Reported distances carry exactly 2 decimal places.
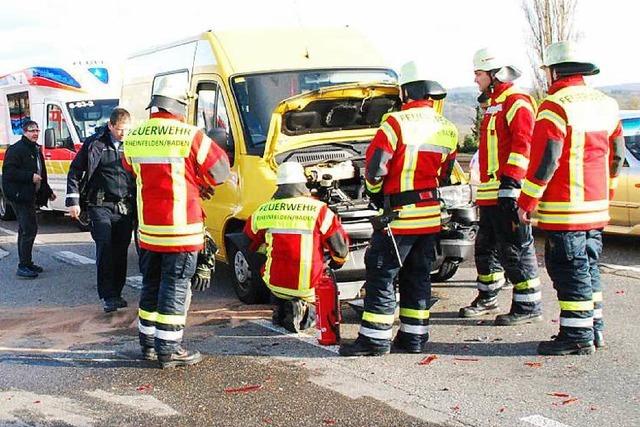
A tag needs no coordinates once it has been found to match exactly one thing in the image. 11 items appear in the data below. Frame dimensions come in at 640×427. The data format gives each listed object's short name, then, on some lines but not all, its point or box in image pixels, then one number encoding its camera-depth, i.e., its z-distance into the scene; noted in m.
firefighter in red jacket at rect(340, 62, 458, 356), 5.98
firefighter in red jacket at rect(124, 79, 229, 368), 5.91
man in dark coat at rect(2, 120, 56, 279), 9.72
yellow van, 7.35
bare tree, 23.36
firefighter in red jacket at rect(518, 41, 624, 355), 5.69
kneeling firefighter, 6.32
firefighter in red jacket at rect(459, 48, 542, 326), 6.45
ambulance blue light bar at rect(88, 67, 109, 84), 14.68
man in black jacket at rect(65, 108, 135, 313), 7.87
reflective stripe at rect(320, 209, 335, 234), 6.31
